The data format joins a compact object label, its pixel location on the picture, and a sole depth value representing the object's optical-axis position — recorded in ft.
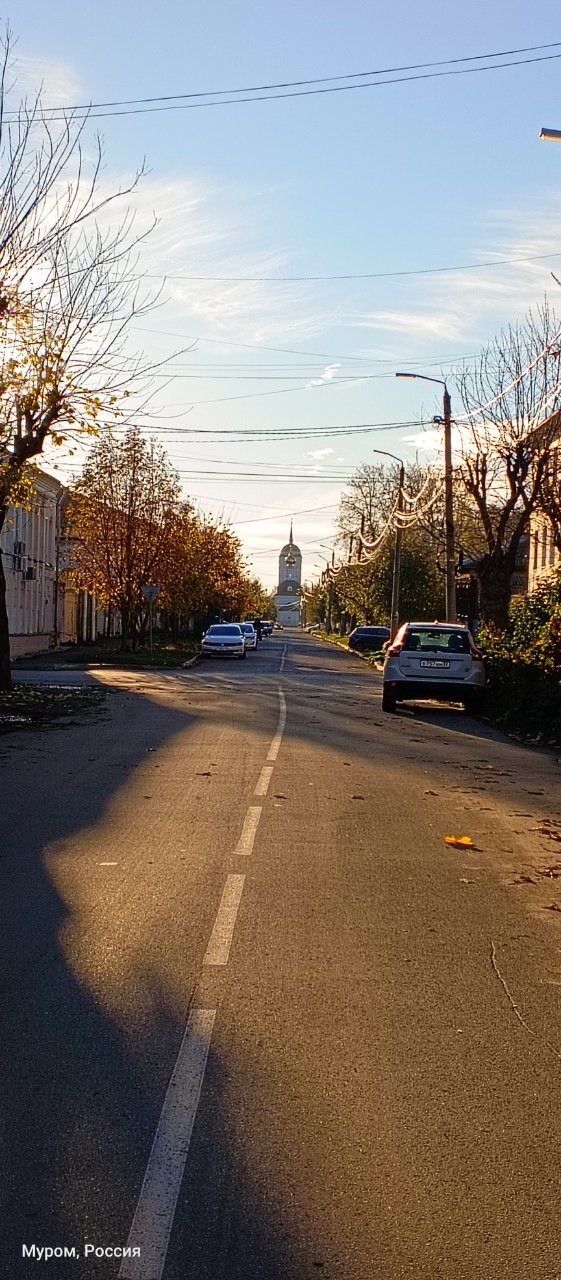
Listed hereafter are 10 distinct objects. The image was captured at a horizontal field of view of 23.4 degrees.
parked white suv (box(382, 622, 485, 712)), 76.18
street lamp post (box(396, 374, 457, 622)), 110.83
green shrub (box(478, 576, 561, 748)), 65.77
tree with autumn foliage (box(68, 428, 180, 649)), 174.50
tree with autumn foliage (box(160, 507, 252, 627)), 191.27
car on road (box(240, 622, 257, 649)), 218.79
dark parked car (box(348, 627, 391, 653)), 205.16
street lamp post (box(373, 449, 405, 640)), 174.19
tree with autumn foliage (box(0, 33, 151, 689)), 63.21
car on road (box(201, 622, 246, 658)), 181.68
